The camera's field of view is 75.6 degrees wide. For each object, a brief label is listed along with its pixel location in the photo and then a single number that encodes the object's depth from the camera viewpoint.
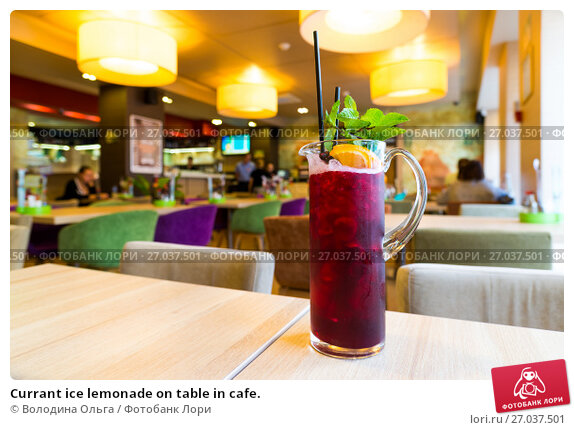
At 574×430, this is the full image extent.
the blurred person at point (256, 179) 9.00
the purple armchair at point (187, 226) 3.03
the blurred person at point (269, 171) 9.41
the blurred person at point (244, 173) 10.48
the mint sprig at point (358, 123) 0.50
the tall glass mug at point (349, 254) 0.50
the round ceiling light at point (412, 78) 4.76
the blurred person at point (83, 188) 5.94
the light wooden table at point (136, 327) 0.48
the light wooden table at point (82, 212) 2.46
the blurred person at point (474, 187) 4.20
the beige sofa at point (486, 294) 0.80
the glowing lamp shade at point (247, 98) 5.47
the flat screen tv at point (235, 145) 11.98
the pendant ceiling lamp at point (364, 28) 2.68
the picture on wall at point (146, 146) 6.89
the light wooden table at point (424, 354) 0.46
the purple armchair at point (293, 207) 4.79
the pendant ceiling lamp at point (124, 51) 3.35
